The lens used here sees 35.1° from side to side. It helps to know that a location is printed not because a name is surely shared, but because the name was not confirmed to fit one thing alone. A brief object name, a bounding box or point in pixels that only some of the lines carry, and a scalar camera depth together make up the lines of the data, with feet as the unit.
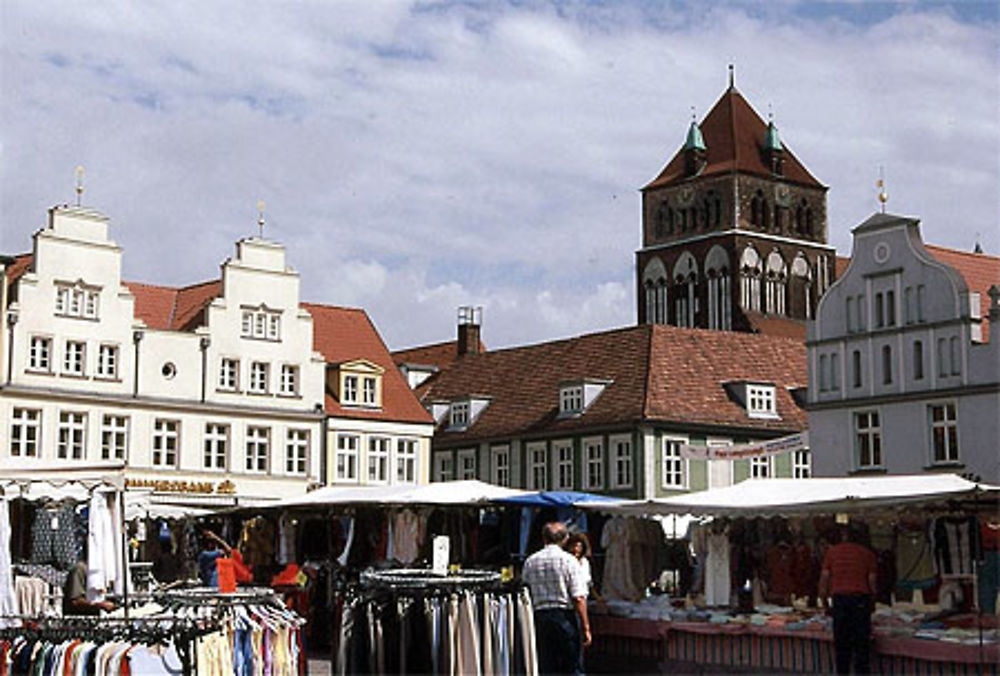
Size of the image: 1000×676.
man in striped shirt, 42.57
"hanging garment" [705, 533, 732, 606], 59.26
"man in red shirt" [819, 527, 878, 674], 47.39
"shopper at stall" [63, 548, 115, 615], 44.70
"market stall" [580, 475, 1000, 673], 47.57
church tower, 286.05
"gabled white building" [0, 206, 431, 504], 121.39
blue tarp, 67.00
